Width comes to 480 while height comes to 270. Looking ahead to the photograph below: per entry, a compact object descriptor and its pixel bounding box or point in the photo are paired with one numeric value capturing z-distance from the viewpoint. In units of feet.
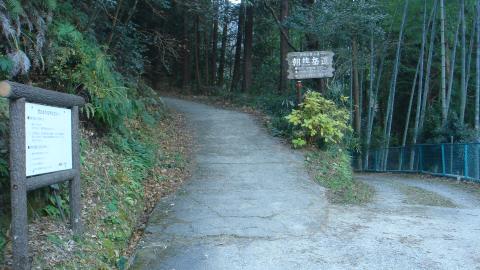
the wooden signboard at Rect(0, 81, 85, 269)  11.05
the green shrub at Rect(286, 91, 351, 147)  33.14
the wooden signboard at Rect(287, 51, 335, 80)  34.14
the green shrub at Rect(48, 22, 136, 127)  20.44
